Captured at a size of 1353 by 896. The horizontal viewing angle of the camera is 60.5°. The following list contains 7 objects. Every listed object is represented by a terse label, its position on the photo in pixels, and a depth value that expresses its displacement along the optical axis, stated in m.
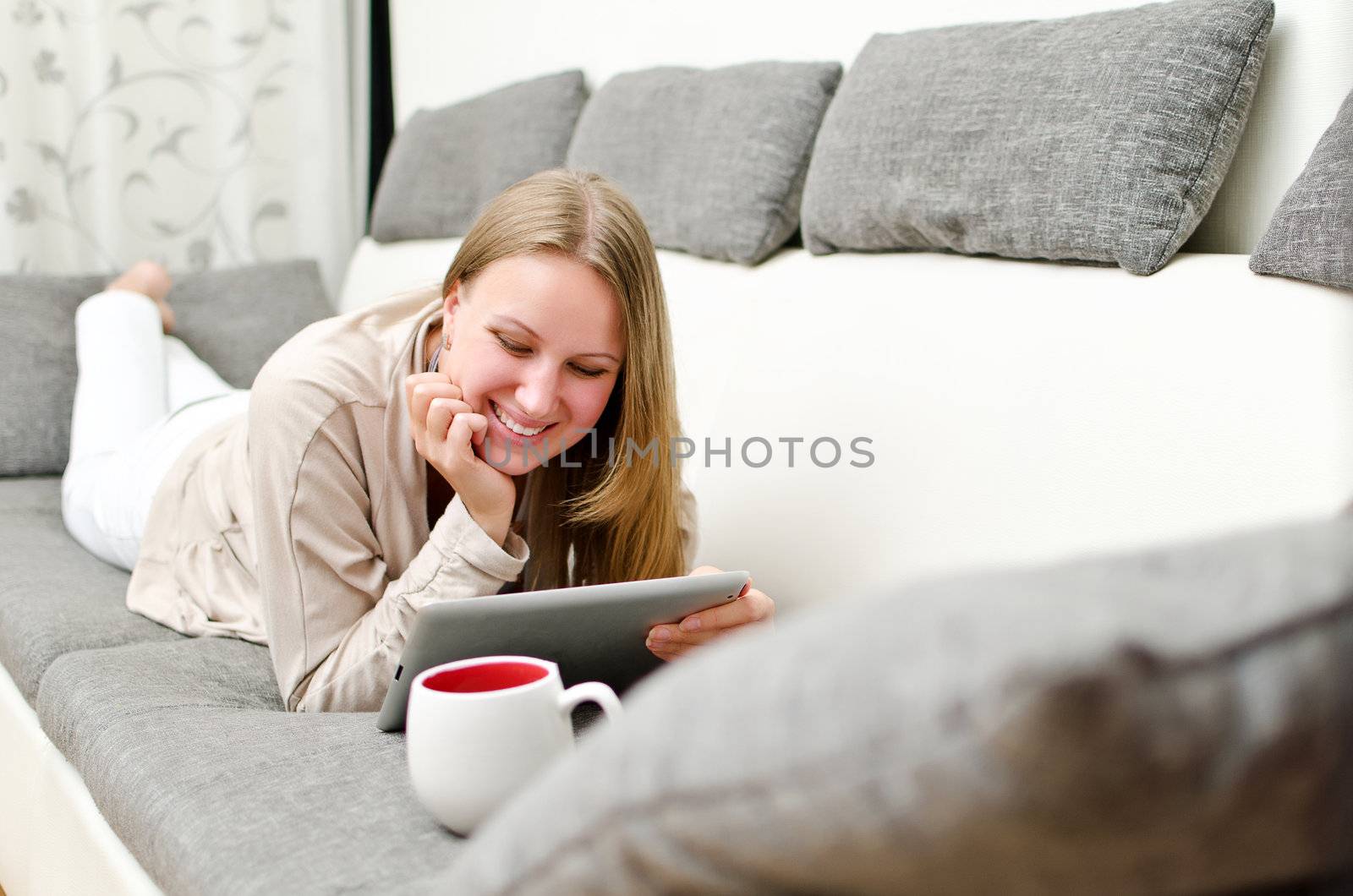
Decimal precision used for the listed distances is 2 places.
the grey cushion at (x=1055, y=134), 1.20
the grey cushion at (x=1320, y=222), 1.04
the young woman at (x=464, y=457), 1.14
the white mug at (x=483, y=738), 0.74
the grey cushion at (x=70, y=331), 2.12
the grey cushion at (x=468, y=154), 2.33
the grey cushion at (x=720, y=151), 1.70
